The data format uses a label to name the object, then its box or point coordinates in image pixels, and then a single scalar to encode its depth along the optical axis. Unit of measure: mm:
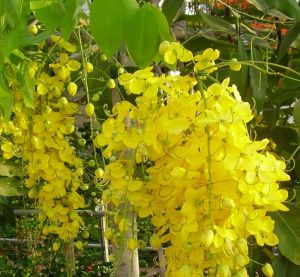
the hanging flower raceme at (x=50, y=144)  1145
